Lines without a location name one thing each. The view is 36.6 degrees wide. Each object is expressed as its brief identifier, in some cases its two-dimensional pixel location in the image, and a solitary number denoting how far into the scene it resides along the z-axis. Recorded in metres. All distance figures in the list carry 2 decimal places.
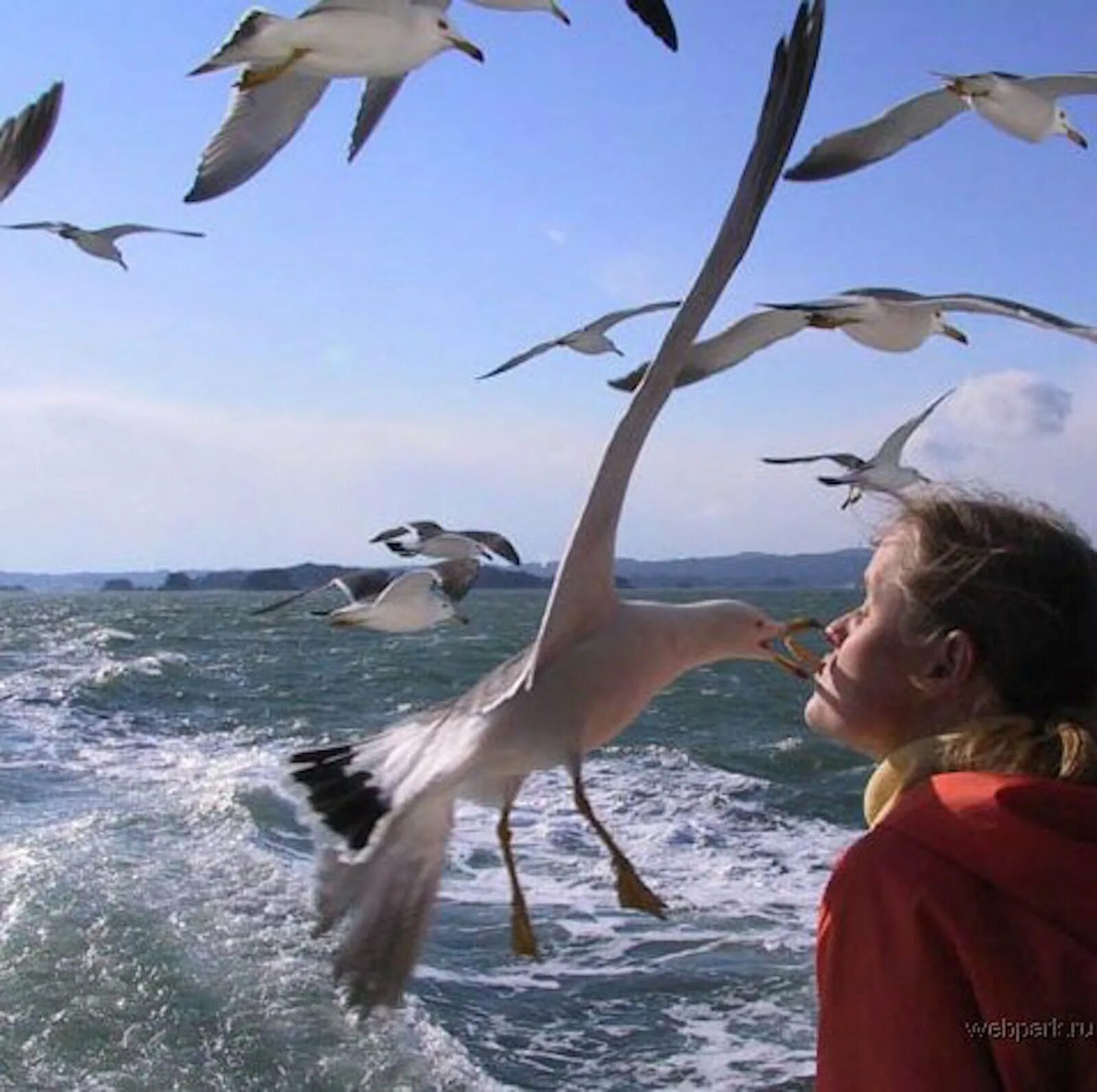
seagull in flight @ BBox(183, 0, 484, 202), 3.82
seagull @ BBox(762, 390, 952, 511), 4.36
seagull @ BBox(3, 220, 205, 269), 6.72
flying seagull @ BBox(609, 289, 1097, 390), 2.60
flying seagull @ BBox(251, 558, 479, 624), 4.99
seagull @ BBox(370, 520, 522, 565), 4.82
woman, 1.21
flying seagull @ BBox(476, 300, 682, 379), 3.79
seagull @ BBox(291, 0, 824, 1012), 1.85
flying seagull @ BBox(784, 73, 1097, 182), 3.92
